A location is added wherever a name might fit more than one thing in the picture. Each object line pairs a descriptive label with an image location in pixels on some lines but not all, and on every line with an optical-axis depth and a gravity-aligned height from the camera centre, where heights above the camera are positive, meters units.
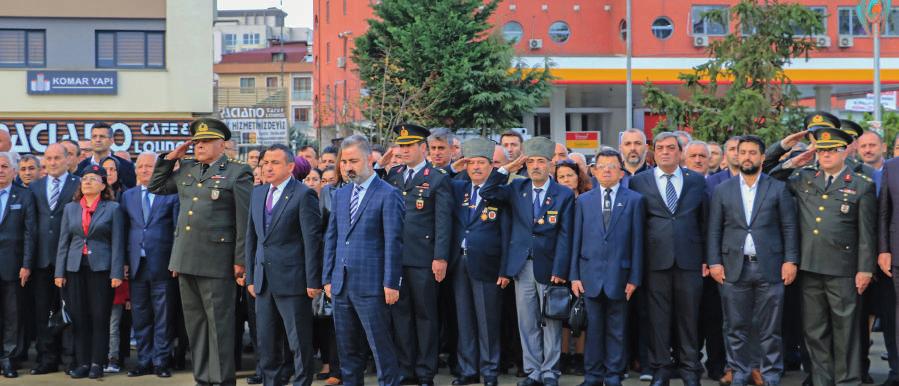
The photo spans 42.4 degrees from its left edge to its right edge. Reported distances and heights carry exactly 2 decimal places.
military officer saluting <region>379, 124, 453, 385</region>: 10.02 -0.56
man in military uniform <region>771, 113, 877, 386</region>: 9.41 -0.53
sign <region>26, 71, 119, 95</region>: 35.19 +3.21
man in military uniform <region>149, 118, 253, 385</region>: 9.25 -0.44
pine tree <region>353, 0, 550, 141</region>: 36.62 +3.83
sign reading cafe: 33.41 +1.62
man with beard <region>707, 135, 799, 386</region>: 9.55 -0.55
